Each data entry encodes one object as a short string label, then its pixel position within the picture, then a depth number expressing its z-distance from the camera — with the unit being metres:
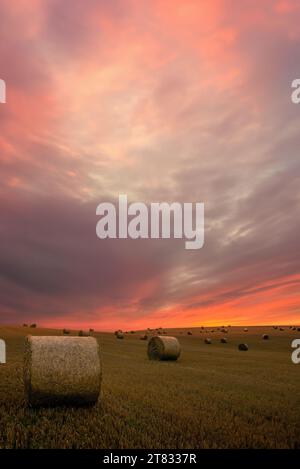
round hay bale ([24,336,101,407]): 11.20
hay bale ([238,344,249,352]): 42.91
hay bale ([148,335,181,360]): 28.72
